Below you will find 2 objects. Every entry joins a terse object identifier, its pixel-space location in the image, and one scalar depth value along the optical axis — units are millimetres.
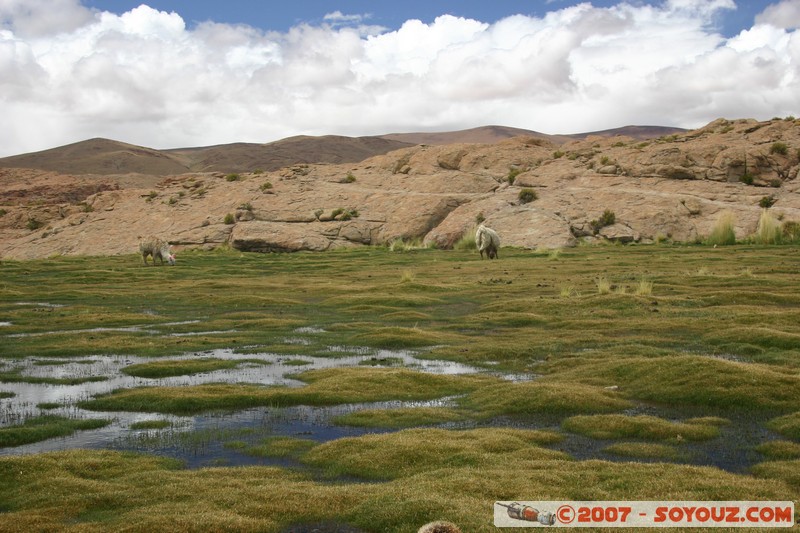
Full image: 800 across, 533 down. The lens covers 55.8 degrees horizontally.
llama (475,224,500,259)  43094
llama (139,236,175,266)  46469
